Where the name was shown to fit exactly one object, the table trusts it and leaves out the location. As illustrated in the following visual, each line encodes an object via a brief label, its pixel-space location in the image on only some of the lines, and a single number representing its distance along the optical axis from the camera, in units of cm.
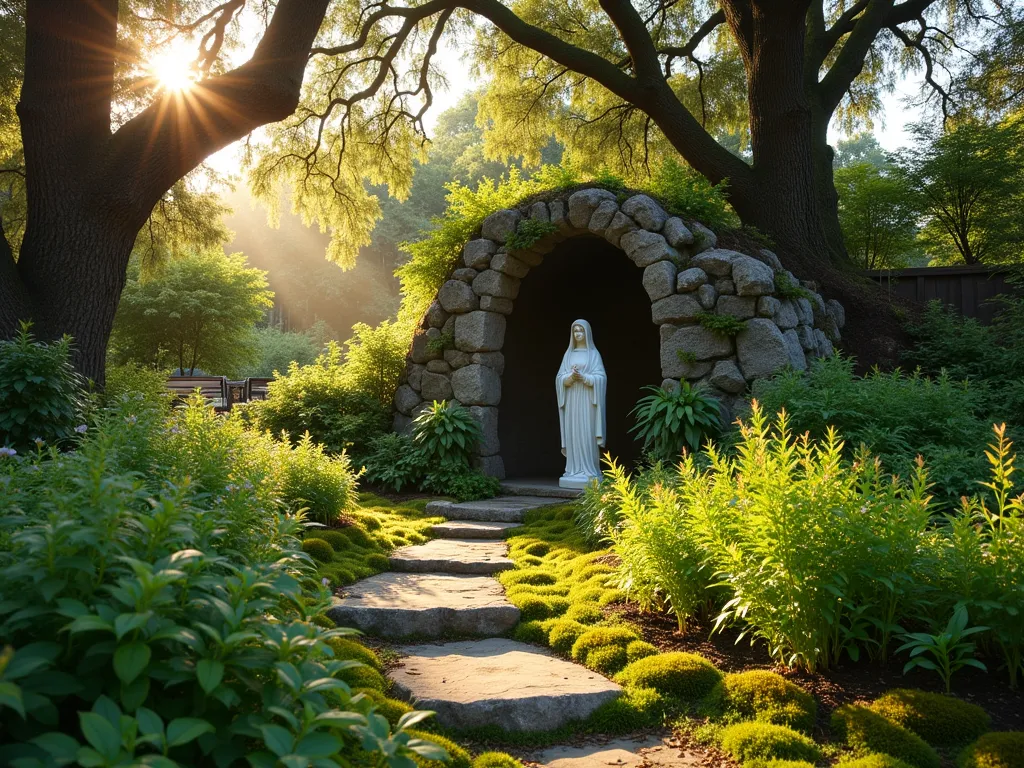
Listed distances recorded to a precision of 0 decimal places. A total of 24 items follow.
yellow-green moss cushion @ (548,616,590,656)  371
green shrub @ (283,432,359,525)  550
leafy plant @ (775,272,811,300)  745
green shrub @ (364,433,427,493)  796
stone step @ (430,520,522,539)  632
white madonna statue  779
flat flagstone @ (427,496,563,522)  686
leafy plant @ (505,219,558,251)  812
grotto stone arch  705
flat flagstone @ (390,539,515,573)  518
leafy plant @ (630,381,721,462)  657
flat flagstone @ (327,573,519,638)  400
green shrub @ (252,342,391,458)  860
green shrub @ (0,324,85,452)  473
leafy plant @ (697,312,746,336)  700
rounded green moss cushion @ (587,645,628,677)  338
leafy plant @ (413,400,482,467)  792
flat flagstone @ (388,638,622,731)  294
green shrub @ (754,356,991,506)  495
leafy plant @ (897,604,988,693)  278
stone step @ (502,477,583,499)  771
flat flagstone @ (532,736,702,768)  264
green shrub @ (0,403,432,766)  147
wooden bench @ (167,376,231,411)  1427
